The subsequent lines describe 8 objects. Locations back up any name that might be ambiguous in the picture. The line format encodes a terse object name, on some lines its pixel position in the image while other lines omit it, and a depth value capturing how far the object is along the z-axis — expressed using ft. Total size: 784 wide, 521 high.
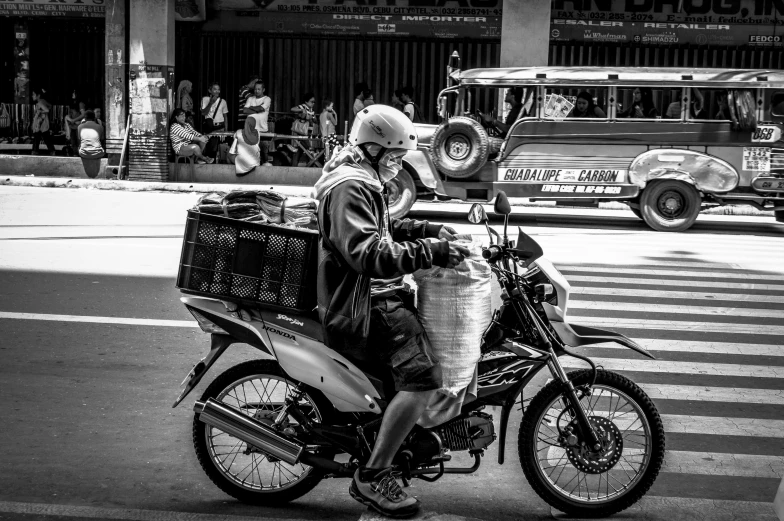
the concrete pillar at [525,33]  63.87
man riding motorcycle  12.45
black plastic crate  13.46
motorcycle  13.44
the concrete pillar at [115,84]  68.49
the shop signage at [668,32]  71.46
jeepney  47.21
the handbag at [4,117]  78.38
